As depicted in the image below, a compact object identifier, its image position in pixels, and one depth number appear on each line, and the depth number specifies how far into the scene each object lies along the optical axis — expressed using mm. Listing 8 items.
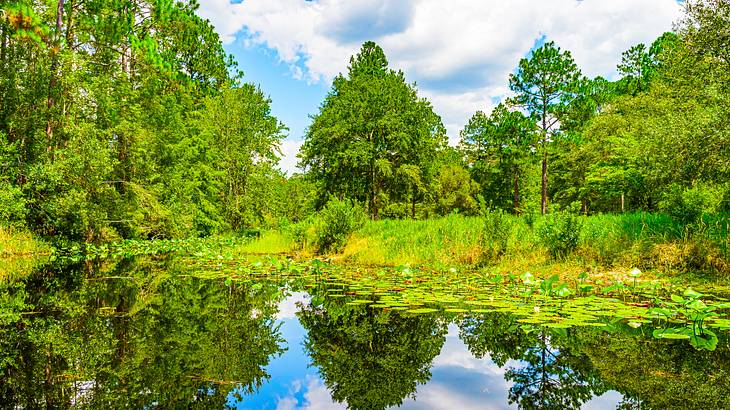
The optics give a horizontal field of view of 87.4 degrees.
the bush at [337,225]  13109
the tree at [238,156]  24312
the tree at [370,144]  24984
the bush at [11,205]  10695
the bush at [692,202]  9781
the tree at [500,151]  25656
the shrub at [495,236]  9859
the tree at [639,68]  37281
